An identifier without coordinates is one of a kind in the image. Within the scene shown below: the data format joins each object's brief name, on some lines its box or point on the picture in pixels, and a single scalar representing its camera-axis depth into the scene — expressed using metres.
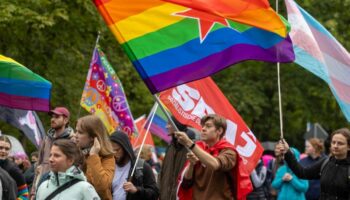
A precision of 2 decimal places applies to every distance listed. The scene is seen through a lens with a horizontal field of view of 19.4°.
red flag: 11.85
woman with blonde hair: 9.43
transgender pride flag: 10.31
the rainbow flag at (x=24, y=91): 11.93
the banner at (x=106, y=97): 15.20
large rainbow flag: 8.95
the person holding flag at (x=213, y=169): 9.20
